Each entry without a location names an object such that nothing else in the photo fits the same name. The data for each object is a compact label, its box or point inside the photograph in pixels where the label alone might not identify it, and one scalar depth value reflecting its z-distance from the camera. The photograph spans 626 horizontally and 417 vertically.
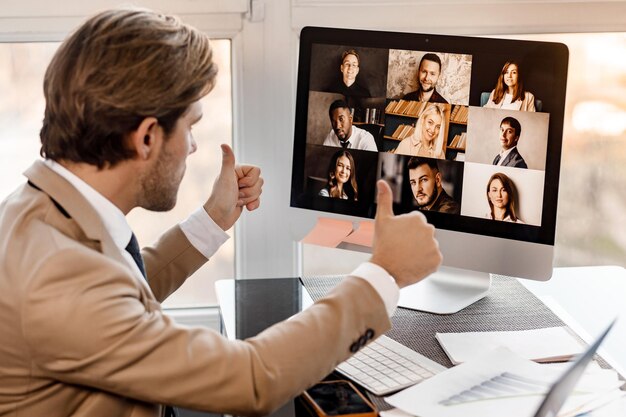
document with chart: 1.23
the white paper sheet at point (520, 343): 1.43
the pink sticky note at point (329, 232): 1.67
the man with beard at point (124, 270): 1.06
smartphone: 1.25
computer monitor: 1.51
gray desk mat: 1.49
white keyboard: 1.33
